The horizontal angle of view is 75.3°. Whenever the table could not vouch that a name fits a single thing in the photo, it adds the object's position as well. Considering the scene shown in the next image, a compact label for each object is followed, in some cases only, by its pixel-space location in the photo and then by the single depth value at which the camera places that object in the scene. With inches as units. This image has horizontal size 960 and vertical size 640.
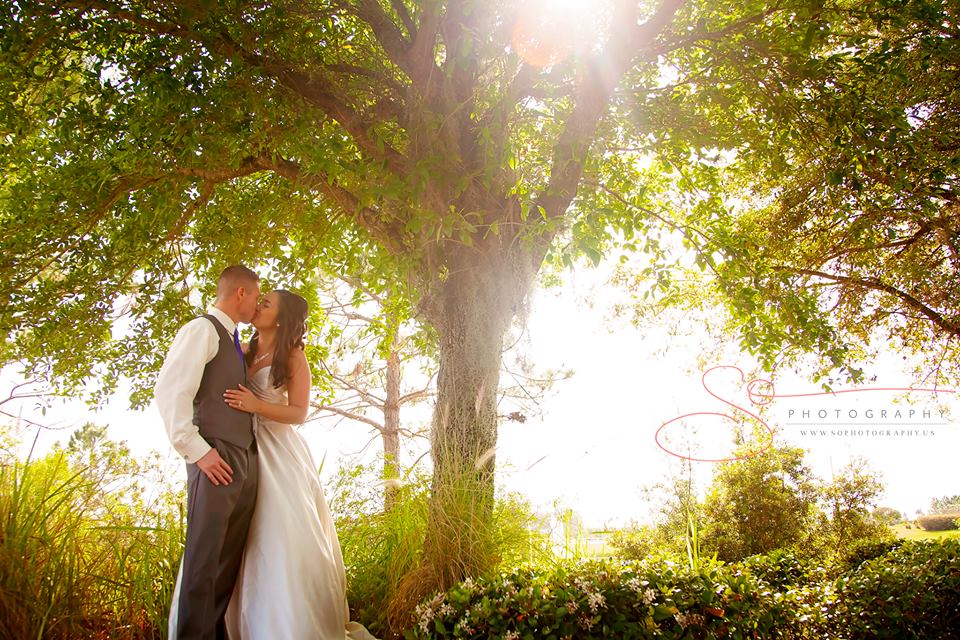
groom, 127.0
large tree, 176.4
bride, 135.1
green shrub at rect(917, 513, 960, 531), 549.6
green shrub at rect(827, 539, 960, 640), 169.8
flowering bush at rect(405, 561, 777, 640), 126.6
